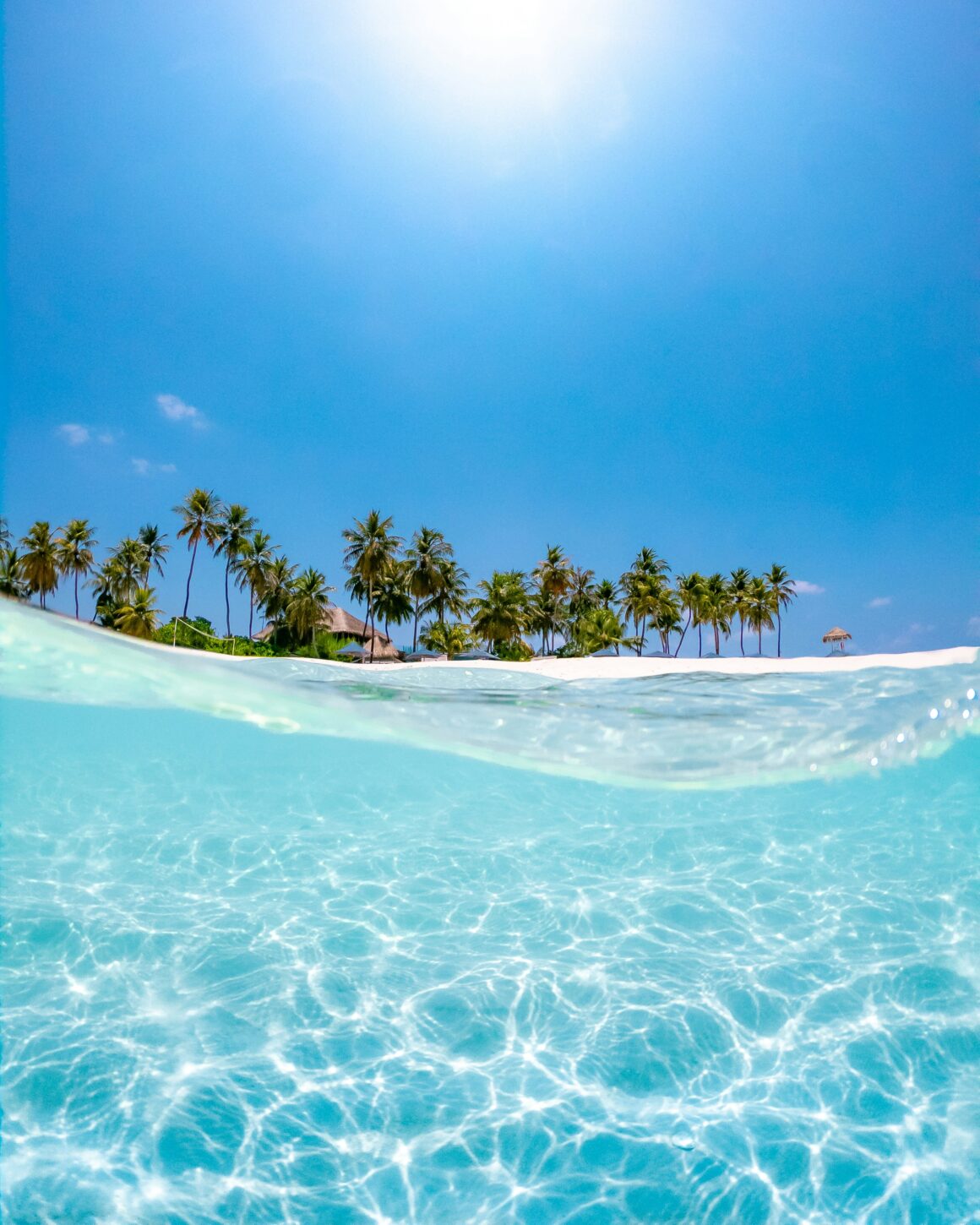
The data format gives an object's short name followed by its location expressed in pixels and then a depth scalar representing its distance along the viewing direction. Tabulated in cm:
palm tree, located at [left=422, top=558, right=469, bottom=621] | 4900
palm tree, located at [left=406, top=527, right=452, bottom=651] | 4831
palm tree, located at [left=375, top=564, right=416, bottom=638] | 4966
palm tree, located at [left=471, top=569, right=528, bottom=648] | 4691
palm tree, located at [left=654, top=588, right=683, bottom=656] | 5688
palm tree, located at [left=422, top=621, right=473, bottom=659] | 4722
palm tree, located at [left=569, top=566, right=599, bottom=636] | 5800
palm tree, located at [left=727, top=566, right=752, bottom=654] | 6131
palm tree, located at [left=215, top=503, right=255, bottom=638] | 5488
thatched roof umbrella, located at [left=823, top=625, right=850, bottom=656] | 4781
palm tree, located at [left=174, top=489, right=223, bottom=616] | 5416
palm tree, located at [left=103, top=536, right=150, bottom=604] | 5841
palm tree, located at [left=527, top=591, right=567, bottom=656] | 5291
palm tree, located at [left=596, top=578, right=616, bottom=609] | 6012
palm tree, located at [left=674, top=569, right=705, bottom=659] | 5847
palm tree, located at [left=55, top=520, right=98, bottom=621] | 5419
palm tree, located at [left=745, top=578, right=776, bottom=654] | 6131
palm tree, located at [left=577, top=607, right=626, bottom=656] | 4581
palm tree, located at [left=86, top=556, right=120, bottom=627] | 5762
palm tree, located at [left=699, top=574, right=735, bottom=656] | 5822
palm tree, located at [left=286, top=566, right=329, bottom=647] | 4809
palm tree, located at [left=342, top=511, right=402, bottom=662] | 4775
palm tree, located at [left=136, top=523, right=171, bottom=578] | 5975
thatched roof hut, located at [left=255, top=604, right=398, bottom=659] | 5181
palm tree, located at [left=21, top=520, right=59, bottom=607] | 5006
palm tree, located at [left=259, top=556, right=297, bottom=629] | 5097
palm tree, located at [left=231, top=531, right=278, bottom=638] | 5331
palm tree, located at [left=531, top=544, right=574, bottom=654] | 5452
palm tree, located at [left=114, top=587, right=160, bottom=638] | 4250
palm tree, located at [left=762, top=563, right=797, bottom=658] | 6531
